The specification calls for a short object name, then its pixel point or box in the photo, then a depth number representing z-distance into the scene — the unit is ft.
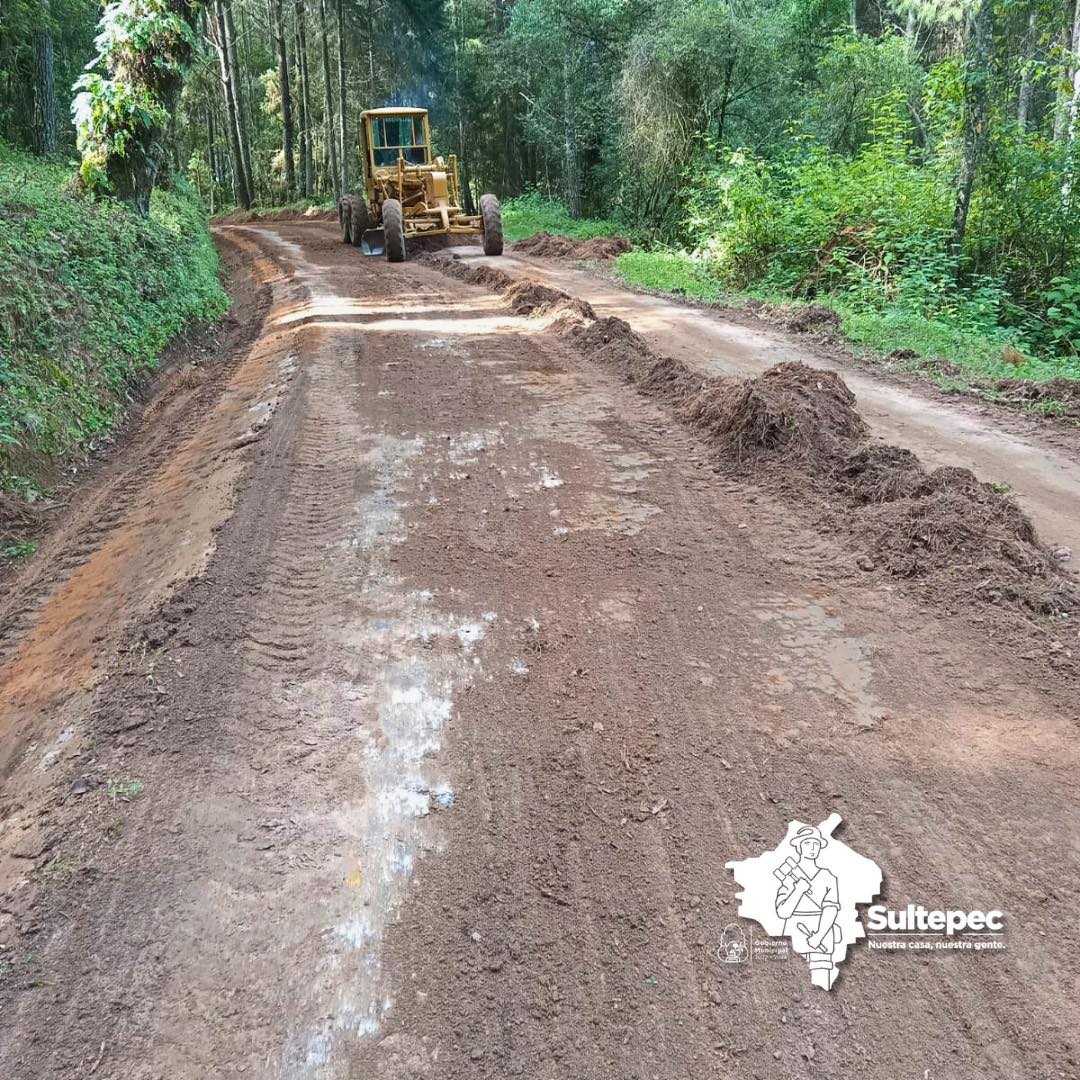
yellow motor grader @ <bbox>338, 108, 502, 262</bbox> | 56.39
